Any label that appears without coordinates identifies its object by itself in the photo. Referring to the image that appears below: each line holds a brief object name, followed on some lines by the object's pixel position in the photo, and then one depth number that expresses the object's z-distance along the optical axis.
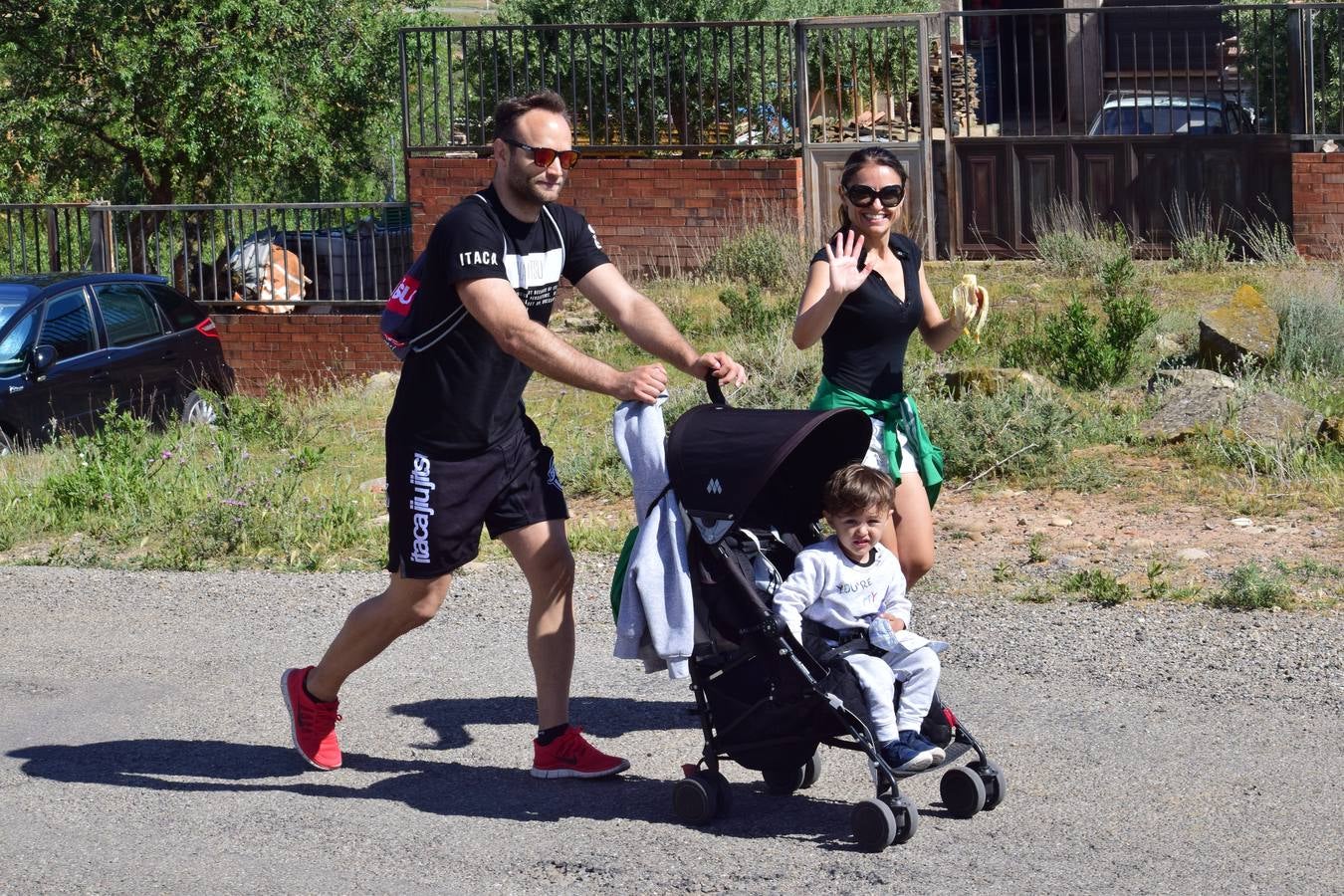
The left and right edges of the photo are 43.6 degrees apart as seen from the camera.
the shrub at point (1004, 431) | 9.57
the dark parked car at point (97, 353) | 12.20
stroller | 4.67
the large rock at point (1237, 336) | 11.55
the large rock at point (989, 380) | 10.91
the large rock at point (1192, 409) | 9.95
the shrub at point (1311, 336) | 11.35
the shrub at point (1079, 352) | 11.58
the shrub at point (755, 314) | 14.19
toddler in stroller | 4.64
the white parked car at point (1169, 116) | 17.05
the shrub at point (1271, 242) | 15.62
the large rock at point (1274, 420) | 9.57
